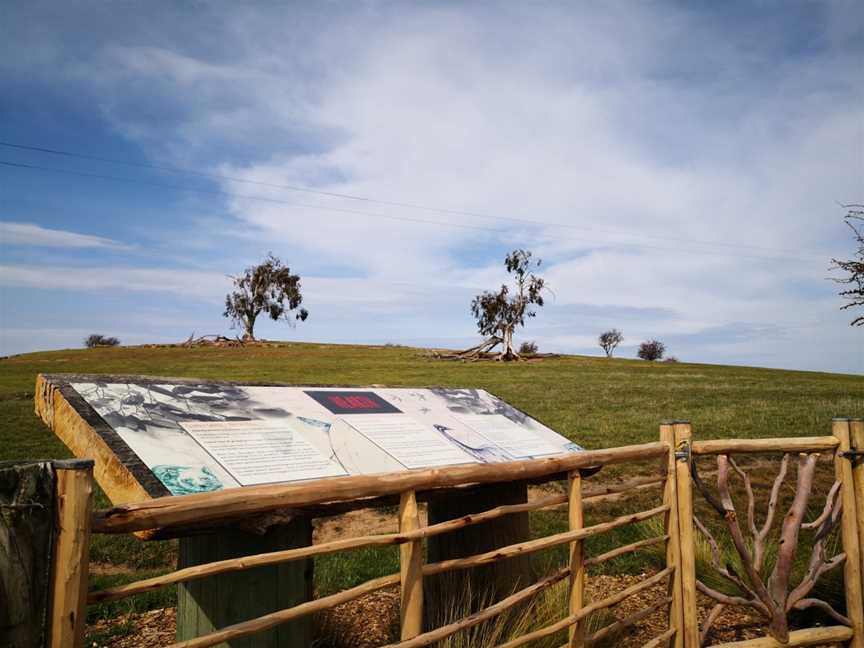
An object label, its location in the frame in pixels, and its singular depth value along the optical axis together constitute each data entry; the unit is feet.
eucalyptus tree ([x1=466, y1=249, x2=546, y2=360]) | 159.84
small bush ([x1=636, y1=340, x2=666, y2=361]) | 228.43
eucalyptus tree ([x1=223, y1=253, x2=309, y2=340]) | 200.75
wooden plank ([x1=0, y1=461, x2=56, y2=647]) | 5.47
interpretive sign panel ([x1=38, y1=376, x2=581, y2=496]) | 8.91
